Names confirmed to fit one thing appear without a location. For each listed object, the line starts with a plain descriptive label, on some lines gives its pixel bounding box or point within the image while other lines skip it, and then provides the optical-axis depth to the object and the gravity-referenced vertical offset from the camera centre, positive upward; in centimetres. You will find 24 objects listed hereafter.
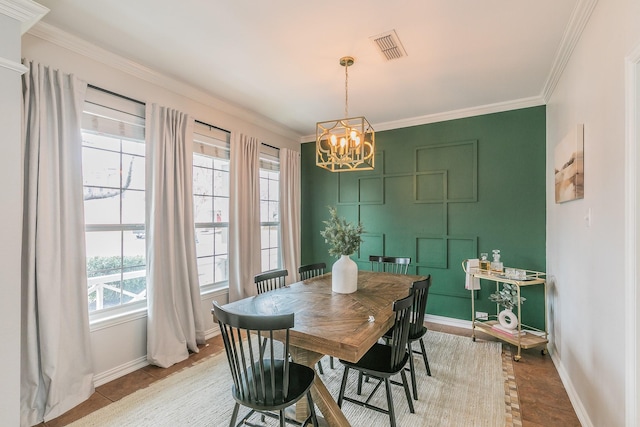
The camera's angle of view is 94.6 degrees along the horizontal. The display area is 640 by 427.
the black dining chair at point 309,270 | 321 -64
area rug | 204 -144
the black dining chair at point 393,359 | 184 -99
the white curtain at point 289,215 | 461 -4
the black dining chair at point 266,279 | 258 -59
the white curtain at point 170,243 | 280 -30
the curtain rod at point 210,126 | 337 +103
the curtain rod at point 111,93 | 249 +106
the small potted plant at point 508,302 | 316 -99
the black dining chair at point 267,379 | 146 -96
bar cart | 296 -127
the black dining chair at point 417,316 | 218 -81
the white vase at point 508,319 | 314 -115
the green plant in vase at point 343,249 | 244 -31
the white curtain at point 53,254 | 205 -30
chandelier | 238 +56
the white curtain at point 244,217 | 369 -6
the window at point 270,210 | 443 +4
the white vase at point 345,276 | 246 -53
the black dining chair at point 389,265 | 342 -72
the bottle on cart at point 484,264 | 336 -59
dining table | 159 -67
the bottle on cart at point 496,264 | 334 -59
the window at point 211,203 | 347 +12
